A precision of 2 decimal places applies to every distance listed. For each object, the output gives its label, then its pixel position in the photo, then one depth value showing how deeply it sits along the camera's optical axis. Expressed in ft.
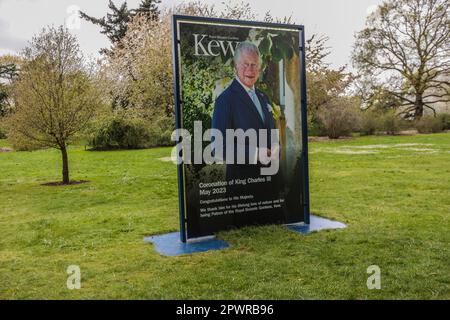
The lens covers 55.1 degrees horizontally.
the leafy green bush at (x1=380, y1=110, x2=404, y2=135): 118.93
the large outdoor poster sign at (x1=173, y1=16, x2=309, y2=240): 21.39
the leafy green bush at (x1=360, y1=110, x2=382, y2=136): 117.70
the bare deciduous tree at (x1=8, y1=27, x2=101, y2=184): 45.60
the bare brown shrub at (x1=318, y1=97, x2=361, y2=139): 109.60
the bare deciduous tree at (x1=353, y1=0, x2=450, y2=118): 130.72
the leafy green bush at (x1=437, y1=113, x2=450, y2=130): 124.16
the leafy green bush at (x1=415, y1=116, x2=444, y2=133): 121.29
